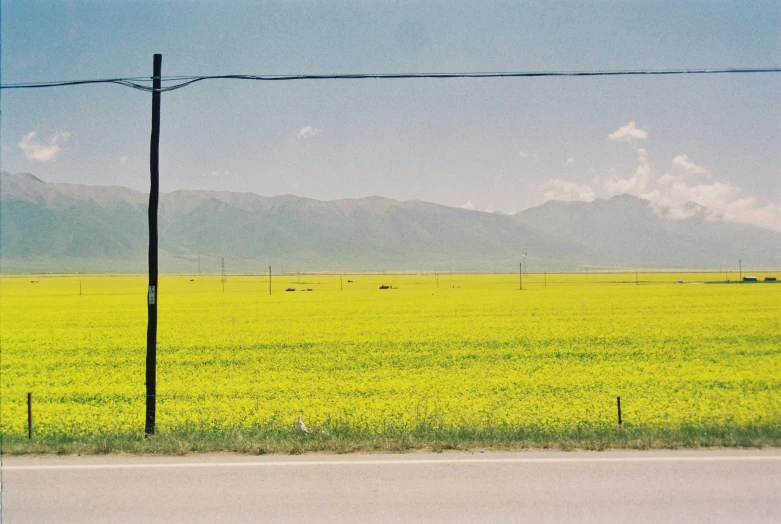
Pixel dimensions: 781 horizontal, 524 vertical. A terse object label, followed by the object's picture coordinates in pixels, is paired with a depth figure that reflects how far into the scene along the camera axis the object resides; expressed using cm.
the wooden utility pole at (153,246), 1109
